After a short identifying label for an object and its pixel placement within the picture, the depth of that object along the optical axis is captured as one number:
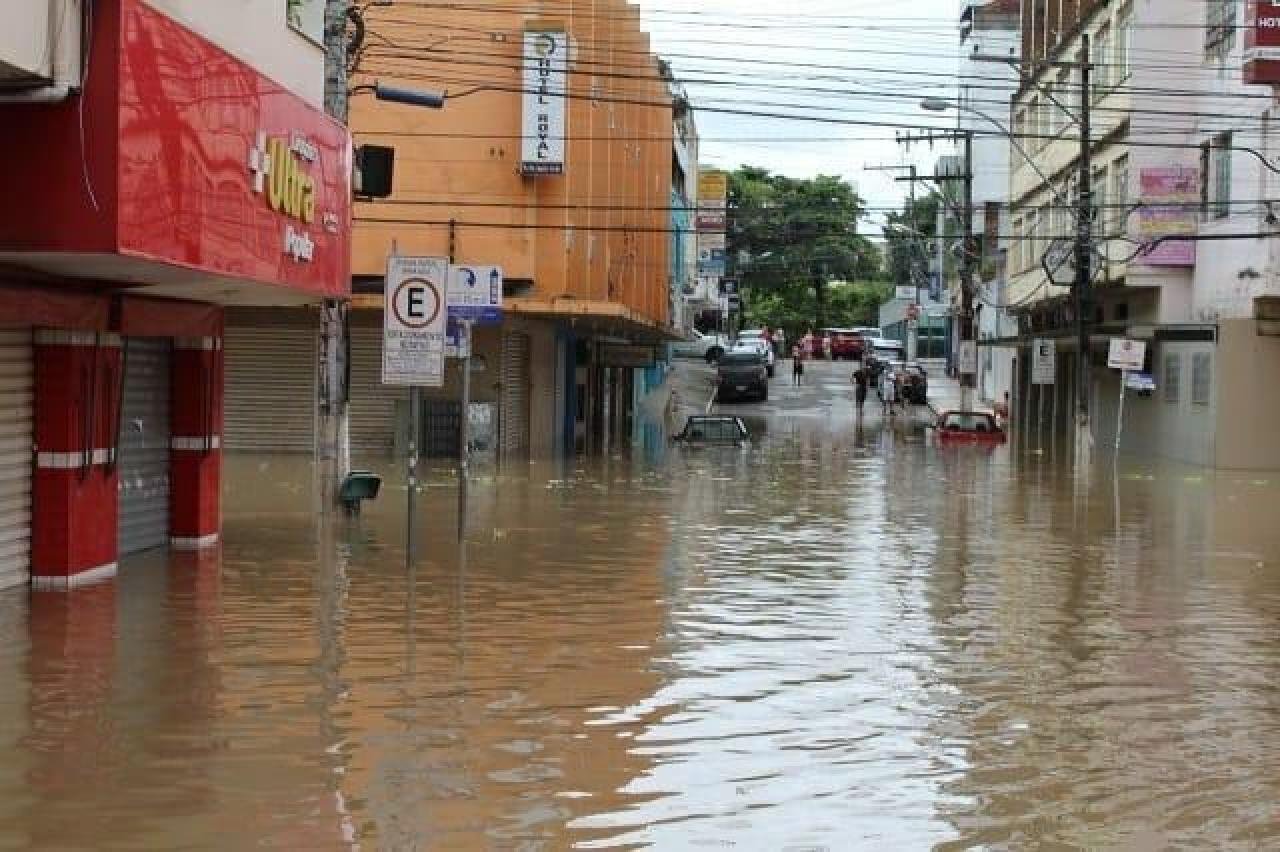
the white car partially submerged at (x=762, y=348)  77.06
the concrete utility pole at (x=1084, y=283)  43.22
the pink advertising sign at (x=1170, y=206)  41.66
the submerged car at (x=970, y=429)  51.19
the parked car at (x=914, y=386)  70.81
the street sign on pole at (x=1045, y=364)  50.12
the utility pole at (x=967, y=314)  61.94
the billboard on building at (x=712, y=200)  77.75
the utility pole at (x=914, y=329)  97.35
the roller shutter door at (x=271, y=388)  40.78
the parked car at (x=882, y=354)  78.88
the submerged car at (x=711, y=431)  46.75
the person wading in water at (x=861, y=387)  66.44
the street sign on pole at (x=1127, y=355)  40.47
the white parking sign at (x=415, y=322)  16.02
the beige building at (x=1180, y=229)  39.03
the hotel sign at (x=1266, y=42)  32.56
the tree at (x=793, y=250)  108.00
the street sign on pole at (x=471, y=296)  21.34
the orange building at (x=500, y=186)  38.31
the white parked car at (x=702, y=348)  86.56
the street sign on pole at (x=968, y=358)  61.97
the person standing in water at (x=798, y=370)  79.31
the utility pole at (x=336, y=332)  23.72
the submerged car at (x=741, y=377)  70.25
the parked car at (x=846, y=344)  94.44
